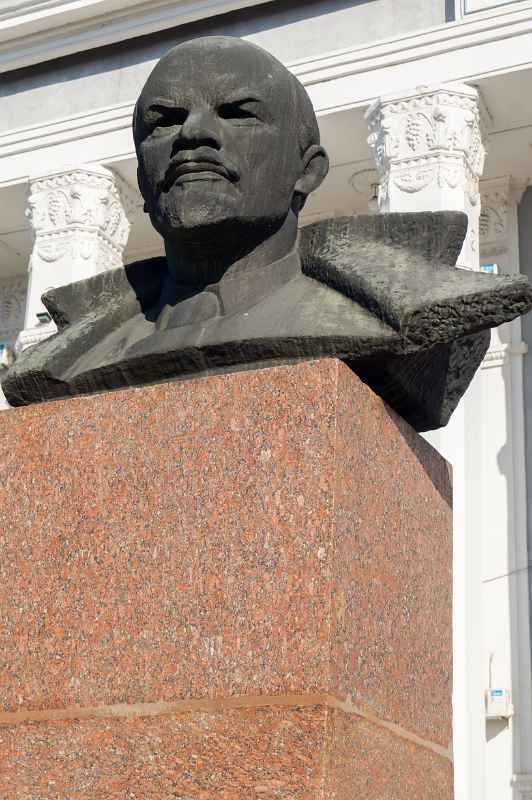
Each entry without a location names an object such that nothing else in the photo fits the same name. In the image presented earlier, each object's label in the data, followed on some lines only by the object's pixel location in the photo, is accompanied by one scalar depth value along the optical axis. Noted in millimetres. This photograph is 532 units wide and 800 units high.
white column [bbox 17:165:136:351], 12641
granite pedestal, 2379
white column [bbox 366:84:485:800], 10016
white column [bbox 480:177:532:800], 11234
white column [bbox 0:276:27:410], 16094
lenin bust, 2742
